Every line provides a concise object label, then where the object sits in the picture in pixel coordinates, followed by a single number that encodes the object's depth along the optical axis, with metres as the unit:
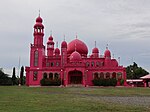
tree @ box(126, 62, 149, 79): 96.06
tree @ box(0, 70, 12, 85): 71.69
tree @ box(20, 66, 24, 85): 75.06
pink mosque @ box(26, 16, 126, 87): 59.88
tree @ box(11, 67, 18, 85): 75.71
